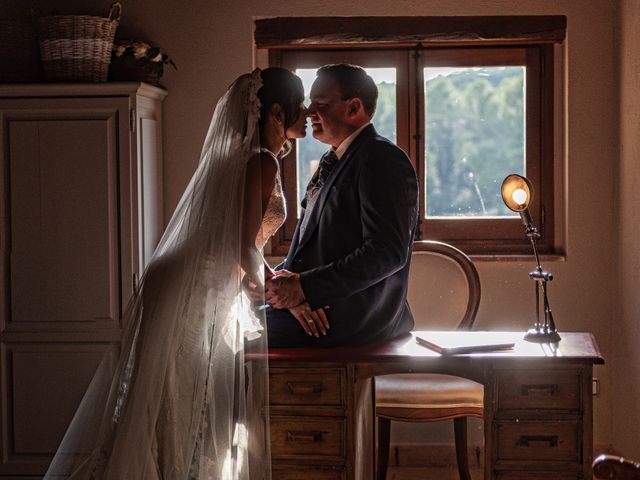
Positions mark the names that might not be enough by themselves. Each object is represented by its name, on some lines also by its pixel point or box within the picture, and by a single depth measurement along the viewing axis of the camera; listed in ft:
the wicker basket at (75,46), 13.85
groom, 10.10
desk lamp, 10.61
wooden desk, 9.68
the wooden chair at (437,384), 12.91
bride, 9.65
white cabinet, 14.02
